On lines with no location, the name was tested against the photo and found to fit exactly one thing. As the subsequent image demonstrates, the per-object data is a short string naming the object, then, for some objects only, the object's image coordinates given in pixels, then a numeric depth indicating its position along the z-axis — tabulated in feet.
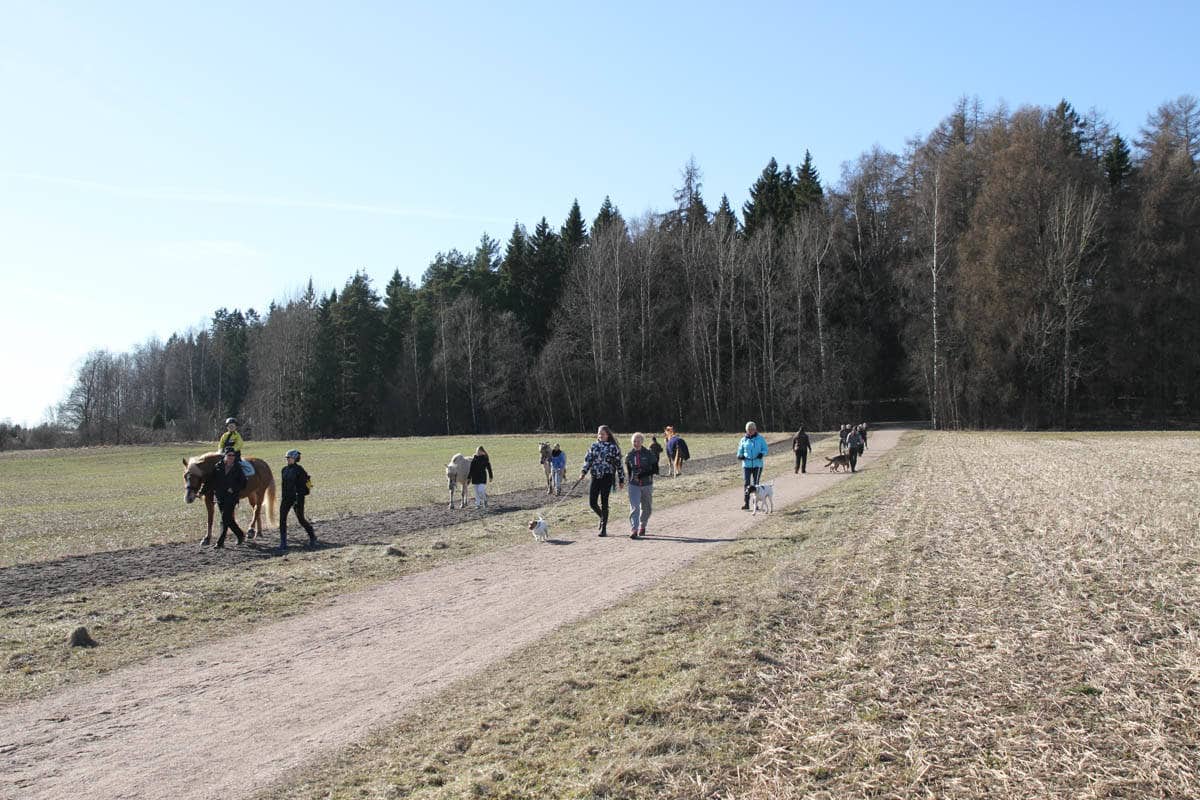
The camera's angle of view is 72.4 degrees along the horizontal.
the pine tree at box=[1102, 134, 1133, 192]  207.92
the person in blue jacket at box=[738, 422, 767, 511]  62.03
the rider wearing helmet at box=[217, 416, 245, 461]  54.85
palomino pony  53.67
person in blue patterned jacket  52.08
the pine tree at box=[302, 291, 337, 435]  280.10
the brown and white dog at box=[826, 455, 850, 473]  98.06
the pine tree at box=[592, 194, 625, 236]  245.00
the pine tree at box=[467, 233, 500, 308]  276.41
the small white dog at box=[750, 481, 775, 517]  60.18
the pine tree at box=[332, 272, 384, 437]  284.82
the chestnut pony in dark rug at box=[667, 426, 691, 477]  100.93
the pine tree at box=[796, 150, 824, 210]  240.73
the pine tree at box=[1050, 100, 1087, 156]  197.26
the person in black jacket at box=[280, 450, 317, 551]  52.70
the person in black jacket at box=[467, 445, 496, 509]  72.38
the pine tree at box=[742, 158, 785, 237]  253.44
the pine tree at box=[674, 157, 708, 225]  258.78
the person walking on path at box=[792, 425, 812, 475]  96.48
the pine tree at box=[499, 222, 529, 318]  271.69
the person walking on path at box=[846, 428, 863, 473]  98.99
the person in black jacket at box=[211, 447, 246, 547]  53.47
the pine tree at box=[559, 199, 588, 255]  274.57
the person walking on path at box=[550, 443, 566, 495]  82.43
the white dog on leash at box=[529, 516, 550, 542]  50.37
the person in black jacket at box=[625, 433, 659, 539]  50.02
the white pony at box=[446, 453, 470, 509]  73.46
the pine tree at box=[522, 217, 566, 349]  270.46
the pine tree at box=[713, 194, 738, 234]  237.92
